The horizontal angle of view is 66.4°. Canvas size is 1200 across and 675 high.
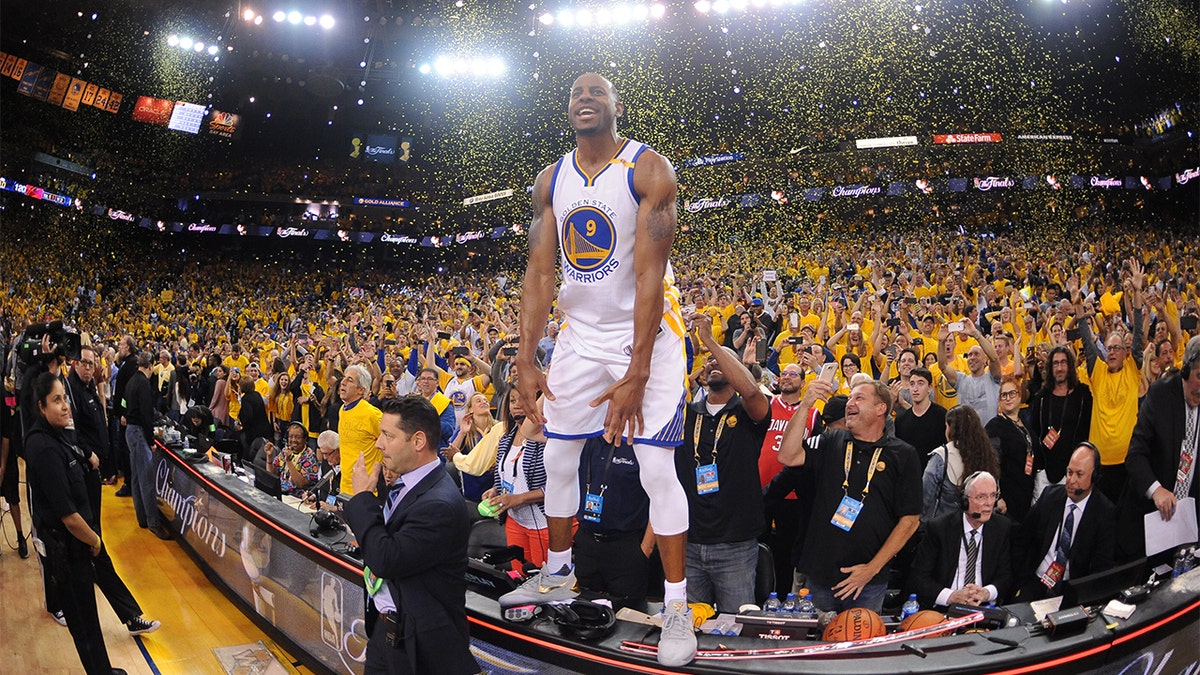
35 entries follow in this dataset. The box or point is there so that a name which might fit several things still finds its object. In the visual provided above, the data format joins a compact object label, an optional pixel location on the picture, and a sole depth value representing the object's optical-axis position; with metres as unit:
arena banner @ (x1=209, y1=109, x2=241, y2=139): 27.81
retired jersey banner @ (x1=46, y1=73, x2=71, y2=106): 24.64
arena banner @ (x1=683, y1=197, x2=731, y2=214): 27.23
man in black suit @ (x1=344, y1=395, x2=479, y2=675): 2.94
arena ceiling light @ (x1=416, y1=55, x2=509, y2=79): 22.48
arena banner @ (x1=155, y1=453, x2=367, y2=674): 4.35
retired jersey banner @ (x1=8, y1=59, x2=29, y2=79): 24.33
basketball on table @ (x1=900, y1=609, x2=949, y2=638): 3.34
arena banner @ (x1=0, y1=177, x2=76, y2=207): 26.22
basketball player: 2.92
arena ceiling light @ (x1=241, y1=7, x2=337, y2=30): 20.50
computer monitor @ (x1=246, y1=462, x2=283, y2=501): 5.71
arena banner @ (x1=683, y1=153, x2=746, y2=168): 27.22
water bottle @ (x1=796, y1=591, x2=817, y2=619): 3.41
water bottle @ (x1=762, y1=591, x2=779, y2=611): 3.47
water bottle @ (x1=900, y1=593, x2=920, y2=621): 3.63
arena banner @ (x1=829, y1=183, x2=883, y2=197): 26.97
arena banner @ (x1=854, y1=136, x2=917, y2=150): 28.08
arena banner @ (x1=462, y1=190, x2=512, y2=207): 28.48
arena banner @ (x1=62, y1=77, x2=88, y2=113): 25.03
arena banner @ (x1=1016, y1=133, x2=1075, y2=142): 27.83
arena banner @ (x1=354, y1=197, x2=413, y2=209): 31.05
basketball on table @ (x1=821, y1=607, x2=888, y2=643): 3.20
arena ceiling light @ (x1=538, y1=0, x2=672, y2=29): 16.92
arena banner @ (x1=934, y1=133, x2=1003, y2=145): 28.09
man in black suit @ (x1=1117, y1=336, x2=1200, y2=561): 3.94
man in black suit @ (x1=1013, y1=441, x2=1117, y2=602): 3.96
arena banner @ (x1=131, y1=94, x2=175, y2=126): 25.98
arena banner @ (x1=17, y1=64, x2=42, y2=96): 24.19
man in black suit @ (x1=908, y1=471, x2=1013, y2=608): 3.78
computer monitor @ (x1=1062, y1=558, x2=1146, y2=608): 3.19
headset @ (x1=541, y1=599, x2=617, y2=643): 3.11
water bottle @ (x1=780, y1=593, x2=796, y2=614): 3.46
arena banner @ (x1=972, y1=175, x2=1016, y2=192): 26.64
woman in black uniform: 4.52
